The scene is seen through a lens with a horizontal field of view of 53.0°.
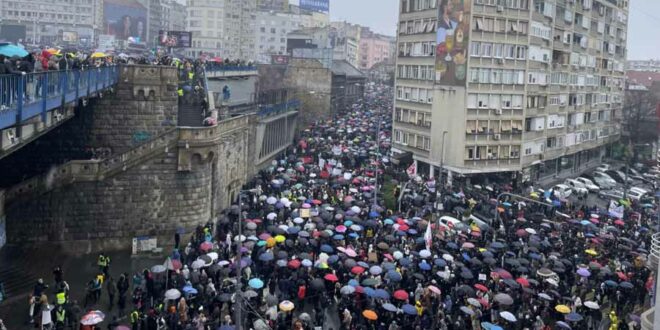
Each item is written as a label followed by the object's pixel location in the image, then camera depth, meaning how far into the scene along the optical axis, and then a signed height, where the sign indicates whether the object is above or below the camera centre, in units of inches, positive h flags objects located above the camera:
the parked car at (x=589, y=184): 2084.2 -202.9
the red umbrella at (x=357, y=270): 1004.6 -241.4
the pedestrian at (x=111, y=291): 977.5 -283.5
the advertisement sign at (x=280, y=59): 3973.9 +286.6
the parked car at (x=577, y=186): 1976.1 -206.1
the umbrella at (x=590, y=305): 948.0 -263.8
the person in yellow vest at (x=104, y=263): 1087.0 -270.3
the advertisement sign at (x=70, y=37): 4936.0 +449.2
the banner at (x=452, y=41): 1974.7 +222.8
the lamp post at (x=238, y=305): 669.4 -204.0
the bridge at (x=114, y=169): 1205.7 -137.5
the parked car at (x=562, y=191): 1857.3 -205.1
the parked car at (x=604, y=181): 2202.3 -200.4
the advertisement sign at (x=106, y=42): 4707.2 +407.9
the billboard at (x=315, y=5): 4203.7 +663.4
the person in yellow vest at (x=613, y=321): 919.0 -280.8
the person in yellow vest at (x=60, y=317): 847.1 -284.1
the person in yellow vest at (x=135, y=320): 840.3 -279.9
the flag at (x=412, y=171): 1645.2 -144.3
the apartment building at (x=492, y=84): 1998.0 +103.8
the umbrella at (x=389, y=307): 876.0 -258.7
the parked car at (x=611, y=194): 1967.3 -218.7
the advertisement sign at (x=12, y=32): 4580.0 +433.8
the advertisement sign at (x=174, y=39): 2851.9 +273.3
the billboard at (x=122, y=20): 6018.7 +733.2
